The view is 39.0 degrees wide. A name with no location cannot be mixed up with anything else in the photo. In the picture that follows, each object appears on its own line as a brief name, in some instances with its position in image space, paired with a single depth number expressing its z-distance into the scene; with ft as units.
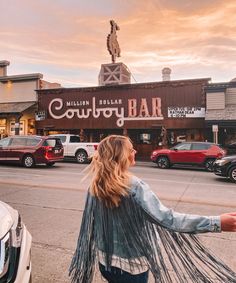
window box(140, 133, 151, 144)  84.99
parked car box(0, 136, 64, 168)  56.59
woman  7.41
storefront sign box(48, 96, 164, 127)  83.56
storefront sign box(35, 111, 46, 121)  94.43
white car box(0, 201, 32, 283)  8.94
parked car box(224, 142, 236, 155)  75.77
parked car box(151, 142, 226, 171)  59.93
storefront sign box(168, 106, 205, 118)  78.76
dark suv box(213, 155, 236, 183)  44.93
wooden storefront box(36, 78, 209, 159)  80.43
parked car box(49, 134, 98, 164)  68.44
